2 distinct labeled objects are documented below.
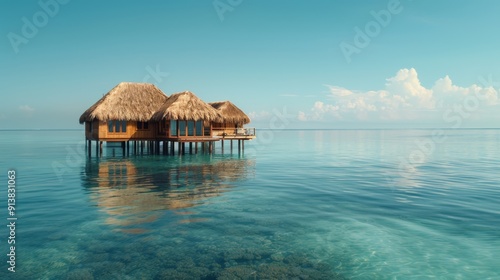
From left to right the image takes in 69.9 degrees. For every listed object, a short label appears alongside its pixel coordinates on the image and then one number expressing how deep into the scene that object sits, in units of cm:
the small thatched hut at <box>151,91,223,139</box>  3223
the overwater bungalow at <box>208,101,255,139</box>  3888
